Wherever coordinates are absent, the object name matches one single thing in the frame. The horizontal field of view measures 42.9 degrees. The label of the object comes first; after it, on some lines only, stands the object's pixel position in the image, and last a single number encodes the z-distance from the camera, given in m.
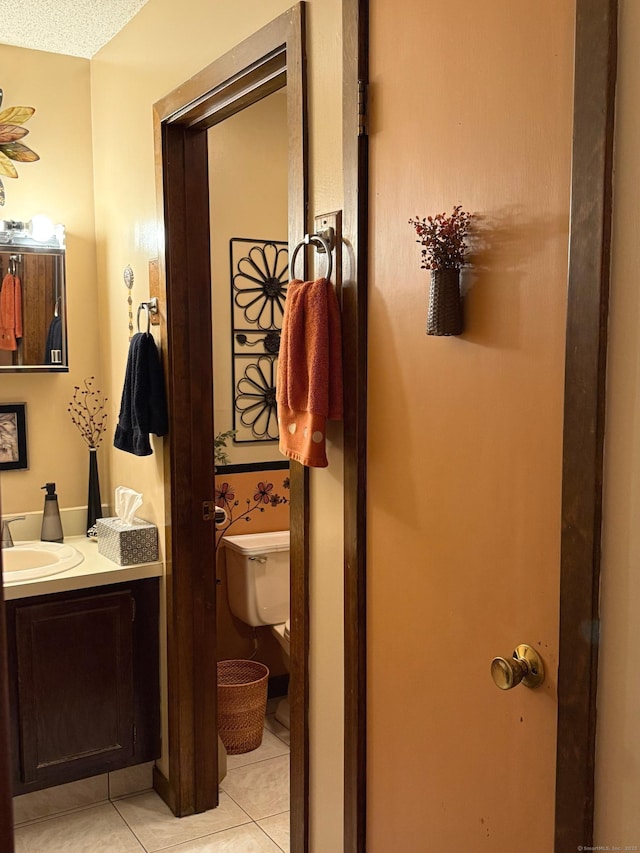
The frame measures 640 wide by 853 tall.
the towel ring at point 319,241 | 1.72
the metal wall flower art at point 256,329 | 3.41
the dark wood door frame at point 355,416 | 1.61
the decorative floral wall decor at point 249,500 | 3.42
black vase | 3.07
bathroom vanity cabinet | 2.57
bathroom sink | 2.75
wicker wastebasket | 3.11
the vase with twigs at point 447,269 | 1.37
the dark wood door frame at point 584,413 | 1.11
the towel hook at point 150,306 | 2.64
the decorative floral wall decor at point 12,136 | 2.94
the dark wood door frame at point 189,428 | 2.51
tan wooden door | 1.24
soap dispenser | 2.99
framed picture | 3.00
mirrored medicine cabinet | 2.82
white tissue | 2.82
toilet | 3.30
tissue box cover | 2.69
